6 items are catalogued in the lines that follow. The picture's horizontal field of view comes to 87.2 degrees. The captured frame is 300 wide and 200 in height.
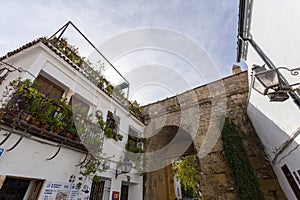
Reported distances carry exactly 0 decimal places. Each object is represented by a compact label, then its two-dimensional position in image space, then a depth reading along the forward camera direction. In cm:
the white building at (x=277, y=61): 215
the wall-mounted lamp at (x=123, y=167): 541
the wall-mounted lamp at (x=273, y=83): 193
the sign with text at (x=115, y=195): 499
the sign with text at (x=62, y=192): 331
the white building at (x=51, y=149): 298
